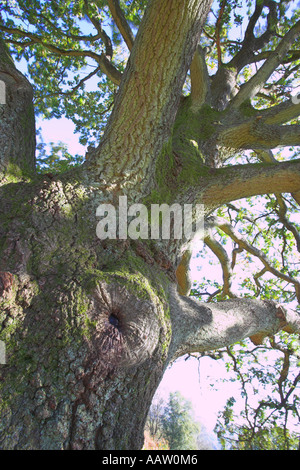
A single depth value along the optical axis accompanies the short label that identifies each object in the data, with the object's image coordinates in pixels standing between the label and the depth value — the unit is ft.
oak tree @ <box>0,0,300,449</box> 5.25
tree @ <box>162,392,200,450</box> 66.66
